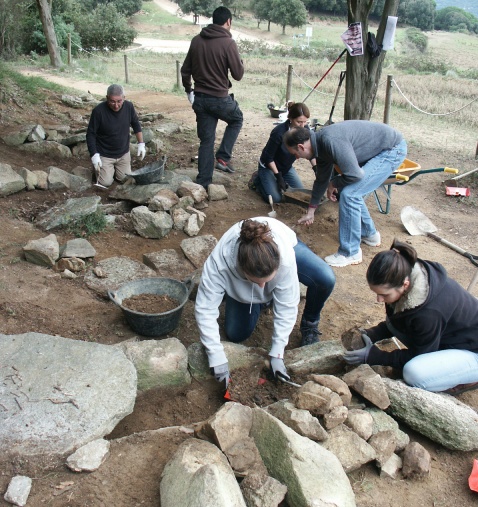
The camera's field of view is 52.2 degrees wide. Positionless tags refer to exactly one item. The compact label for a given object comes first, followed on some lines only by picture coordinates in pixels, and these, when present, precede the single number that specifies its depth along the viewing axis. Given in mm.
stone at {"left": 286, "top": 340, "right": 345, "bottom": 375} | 2766
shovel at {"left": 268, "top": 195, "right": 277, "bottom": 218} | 4886
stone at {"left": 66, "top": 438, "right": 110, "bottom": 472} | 1963
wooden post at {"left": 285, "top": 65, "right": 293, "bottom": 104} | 9688
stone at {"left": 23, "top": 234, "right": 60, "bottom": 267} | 3652
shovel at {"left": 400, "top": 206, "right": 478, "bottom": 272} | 4883
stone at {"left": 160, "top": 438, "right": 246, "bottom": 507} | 1659
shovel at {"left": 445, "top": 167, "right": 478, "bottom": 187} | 5974
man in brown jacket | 5062
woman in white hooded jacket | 2221
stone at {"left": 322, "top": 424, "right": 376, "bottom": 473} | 2162
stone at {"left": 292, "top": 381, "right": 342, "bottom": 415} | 2264
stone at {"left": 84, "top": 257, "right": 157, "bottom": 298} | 3592
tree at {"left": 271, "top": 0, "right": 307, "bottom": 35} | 44250
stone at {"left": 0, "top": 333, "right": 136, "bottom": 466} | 2035
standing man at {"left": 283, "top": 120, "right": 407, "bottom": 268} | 3939
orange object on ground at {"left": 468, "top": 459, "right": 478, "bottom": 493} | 2152
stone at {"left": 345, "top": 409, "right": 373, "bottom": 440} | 2297
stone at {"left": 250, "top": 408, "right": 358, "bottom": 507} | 1843
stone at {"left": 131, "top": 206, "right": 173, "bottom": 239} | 4441
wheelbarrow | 4547
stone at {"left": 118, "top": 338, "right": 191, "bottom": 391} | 2600
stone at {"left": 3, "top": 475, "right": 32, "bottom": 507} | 1817
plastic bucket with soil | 2932
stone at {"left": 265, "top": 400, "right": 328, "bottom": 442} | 2152
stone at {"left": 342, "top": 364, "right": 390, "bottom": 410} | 2432
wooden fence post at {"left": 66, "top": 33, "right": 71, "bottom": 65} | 16000
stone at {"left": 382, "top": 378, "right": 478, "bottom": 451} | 2307
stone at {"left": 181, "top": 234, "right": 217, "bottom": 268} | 4074
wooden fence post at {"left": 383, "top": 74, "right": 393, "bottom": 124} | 6898
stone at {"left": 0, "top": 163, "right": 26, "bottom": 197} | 4863
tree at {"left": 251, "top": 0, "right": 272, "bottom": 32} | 45700
